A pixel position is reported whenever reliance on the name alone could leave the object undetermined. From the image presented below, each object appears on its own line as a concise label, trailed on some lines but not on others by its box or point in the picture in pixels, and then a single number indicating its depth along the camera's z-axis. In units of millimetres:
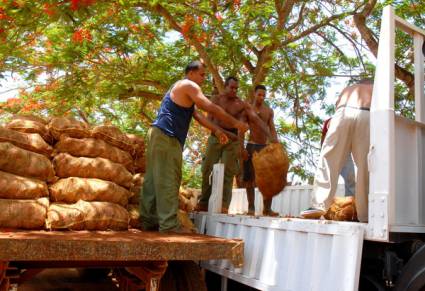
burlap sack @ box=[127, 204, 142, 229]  3949
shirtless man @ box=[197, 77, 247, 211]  5145
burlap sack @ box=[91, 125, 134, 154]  3961
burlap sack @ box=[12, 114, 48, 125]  3773
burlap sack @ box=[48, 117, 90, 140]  3822
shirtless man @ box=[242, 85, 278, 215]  5273
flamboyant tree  7047
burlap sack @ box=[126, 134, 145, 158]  4293
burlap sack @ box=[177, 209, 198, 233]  4100
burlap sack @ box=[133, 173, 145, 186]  4348
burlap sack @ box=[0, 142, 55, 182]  3258
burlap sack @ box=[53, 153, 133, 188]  3654
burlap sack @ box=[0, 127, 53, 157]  3398
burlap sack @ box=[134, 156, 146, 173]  4432
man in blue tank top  3768
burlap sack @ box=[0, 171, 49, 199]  3123
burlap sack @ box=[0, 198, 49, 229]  3029
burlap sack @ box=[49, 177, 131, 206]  3473
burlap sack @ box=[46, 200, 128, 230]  3211
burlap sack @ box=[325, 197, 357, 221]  3092
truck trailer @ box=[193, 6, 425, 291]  2439
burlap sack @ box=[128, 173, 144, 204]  4273
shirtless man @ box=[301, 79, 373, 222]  3275
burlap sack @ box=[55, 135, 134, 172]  3773
